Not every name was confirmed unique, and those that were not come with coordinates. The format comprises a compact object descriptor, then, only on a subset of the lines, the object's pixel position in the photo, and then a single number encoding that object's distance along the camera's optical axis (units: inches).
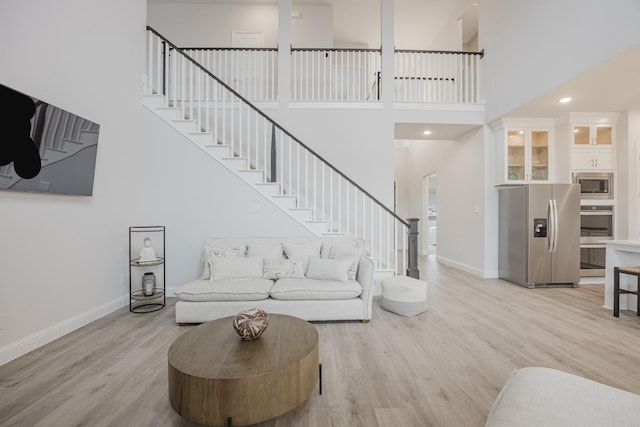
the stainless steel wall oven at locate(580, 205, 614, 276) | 186.9
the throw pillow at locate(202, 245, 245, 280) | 135.4
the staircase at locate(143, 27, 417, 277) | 161.6
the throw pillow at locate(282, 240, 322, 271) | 141.5
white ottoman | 131.3
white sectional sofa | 119.0
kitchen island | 135.2
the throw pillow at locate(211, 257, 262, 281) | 129.0
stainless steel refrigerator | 179.3
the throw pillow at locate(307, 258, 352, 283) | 128.6
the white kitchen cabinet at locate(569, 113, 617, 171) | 187.0
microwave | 187.6
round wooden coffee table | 56.7
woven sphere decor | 71.9
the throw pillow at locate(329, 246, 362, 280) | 132.8
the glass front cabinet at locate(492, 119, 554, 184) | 195.6
